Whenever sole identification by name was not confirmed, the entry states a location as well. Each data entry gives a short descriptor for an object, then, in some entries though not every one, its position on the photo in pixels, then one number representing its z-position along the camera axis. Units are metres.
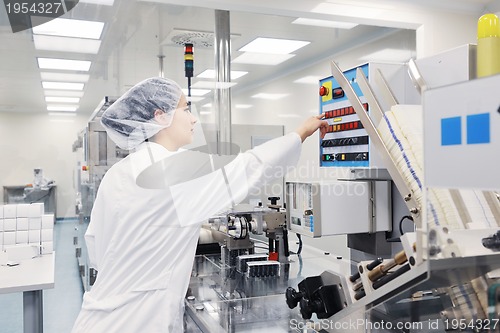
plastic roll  1.14
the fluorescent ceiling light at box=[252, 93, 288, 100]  5.29
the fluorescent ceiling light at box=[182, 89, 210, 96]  3.33
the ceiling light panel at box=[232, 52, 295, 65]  4.55
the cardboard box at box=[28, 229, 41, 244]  2.71
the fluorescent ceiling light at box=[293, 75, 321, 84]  4.77
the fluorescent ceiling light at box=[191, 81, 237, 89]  2.96
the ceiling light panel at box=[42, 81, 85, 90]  3.36
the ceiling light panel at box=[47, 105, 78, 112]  3.25
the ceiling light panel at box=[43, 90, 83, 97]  3.33
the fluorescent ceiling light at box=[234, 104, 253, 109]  5.38
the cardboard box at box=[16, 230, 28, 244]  2.70
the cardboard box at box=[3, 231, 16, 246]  2.69
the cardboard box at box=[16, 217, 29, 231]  2.68
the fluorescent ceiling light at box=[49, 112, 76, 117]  3.25
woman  1.33
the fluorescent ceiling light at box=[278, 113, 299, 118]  5.01
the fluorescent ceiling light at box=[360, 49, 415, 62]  3.89
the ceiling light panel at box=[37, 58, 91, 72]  3.32
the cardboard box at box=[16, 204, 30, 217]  2.67
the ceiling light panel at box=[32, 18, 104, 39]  3.10
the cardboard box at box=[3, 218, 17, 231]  2.67
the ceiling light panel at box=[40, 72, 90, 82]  3.31
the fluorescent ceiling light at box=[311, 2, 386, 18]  3.00
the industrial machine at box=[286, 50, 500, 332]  0.66
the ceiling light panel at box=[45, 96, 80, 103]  3.30
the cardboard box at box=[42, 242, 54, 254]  2.74
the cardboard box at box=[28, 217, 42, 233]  2.69
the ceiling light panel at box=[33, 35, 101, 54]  3.21
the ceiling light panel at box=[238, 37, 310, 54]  4.17
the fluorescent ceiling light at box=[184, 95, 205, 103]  3.28
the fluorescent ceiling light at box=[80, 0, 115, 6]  2.97
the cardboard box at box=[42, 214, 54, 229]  2.71
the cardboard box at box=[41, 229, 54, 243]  2.73
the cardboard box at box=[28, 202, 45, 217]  2.69
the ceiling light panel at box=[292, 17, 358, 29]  3.73
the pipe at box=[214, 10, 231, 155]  2.96
